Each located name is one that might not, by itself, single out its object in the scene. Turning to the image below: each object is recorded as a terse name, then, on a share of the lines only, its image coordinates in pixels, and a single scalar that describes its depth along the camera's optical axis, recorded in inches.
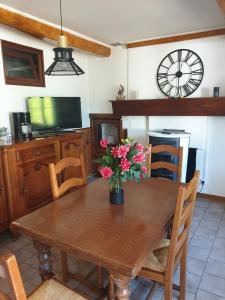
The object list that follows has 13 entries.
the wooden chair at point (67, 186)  71.2
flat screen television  129.3
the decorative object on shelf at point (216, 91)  127.8
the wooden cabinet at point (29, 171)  101.0
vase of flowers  59.7
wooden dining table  44.5
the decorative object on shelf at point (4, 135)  106.3
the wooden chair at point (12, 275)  30.9
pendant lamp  68.1
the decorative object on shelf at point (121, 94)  159.2
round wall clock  136.3
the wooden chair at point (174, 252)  51.2
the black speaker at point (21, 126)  113.7
